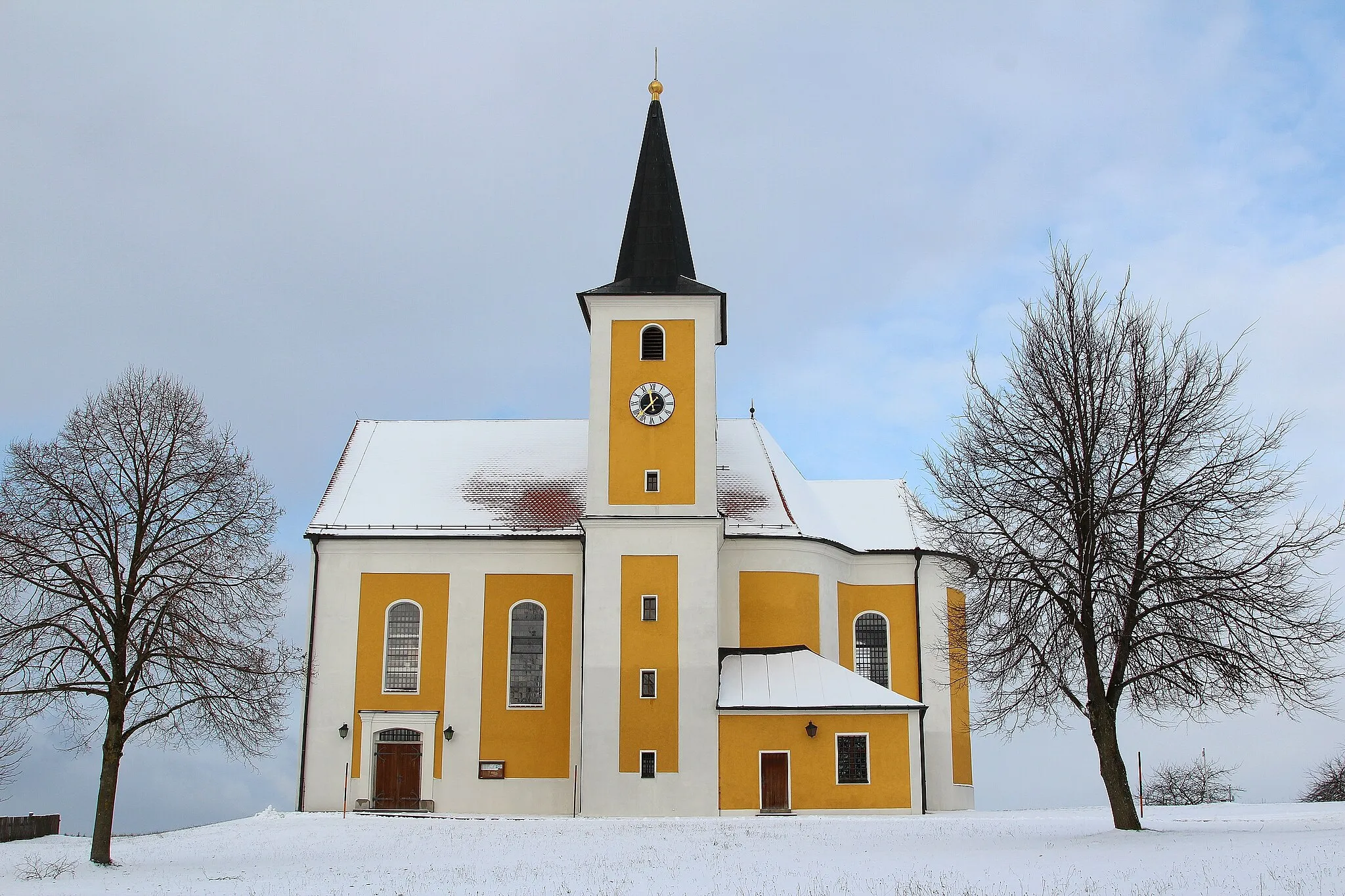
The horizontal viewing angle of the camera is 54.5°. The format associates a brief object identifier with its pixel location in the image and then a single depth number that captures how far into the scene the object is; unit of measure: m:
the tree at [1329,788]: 45.44
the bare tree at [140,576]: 23.84
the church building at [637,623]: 35.91
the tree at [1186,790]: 48.19
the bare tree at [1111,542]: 23.78
